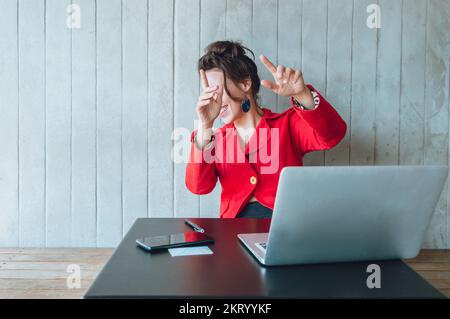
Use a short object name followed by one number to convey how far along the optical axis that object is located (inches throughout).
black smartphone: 39.1
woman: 70.0
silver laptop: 31.1
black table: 29.0
